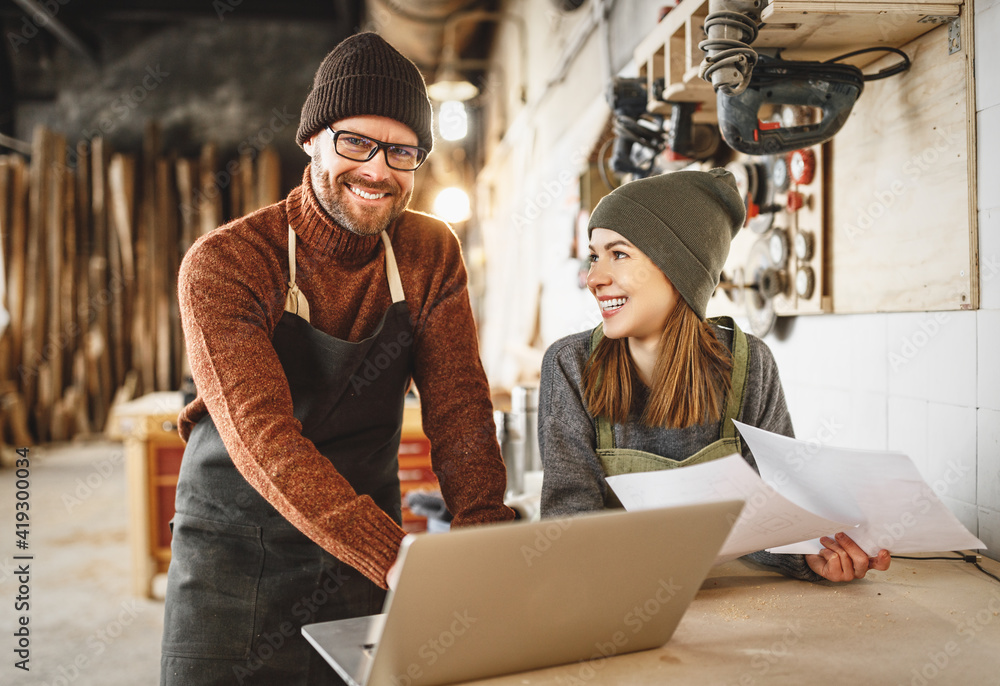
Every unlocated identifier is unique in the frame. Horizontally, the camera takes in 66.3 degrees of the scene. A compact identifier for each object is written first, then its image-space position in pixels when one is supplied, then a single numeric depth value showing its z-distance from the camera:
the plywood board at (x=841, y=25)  1.45
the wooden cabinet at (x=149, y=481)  3.64
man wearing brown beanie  1.42
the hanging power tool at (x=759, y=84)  1.49
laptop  0.77
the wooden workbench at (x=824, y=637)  0.92
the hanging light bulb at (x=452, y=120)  5.77
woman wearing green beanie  1.44
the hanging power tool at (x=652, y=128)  2.21
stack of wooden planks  7.33
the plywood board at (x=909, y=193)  1.48
